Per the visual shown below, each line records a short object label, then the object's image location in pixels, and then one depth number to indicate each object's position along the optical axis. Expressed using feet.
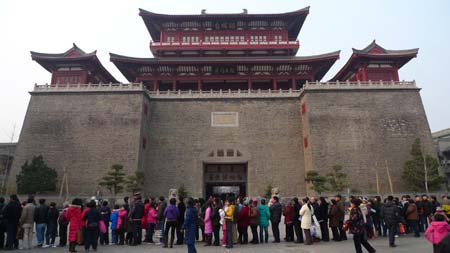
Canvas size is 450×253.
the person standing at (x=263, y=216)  33.70
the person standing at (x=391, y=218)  29.73
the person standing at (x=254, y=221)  33.12
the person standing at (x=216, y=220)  31.86
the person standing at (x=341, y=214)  33.09
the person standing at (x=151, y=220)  33.14
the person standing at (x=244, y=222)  32.37
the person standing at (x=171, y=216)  29.96
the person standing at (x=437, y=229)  19.21
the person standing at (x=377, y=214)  36.83
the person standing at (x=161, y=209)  32.94
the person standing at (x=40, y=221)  32.40
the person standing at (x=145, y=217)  33.63
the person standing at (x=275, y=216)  33.68
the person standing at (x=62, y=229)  32.27
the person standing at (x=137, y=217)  32.55
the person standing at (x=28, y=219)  31.24
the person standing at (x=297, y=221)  32.89
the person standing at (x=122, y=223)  33.30
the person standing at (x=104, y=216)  32.89
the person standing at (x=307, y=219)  31.42
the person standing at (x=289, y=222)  33.21
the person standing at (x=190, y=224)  24.55
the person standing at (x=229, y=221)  30.35
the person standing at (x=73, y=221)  28.76
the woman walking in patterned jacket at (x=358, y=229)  24.93
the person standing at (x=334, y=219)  32.96
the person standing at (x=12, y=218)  30.04
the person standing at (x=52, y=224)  32.86
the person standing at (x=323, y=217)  33.14
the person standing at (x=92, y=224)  28.88
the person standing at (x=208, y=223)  31.91
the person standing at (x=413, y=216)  35.12
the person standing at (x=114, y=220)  33.79
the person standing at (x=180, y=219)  31.65
